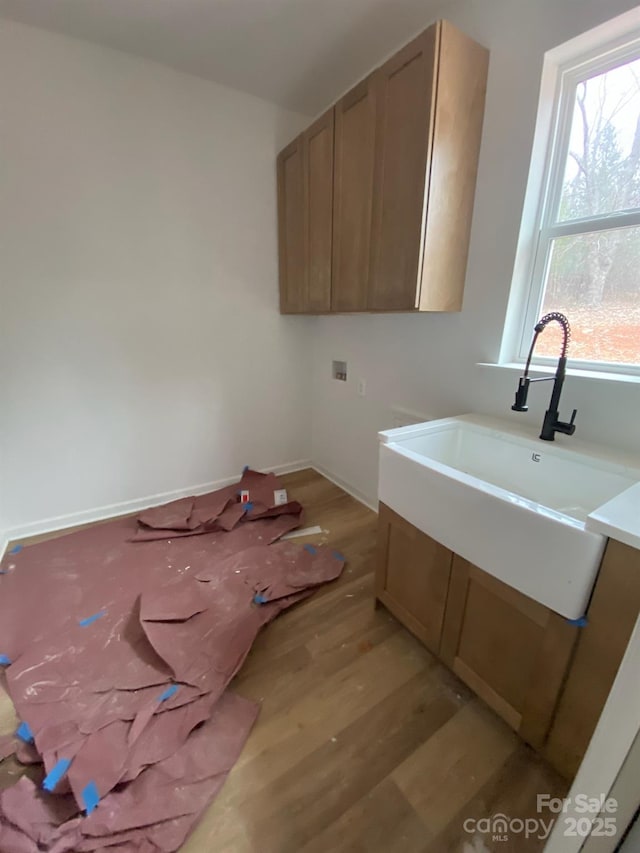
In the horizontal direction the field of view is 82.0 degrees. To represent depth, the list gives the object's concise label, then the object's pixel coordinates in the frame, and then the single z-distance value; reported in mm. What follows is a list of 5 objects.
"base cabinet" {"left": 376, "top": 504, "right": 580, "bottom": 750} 1077
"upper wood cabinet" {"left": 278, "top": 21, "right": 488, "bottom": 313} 1475
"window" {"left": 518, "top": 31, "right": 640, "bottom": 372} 1337
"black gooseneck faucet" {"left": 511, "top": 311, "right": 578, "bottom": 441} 1295
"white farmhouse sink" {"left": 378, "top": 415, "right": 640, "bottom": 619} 972
